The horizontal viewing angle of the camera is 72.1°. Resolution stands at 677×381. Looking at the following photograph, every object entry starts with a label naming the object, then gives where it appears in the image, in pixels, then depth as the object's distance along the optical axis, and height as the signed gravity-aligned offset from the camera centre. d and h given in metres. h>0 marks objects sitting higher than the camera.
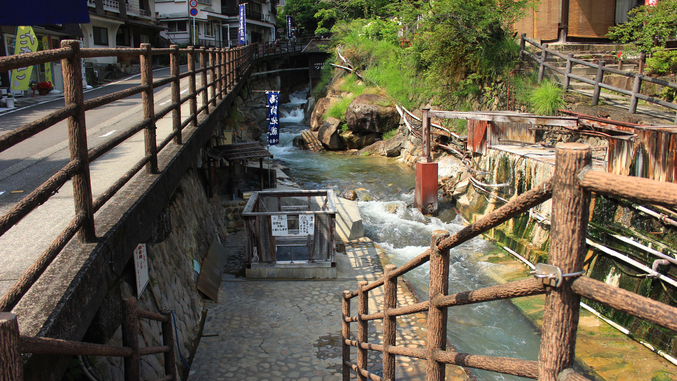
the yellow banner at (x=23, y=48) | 13.48 +1.67
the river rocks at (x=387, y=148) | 24.23 -2.50
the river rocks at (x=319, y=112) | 29.69 -0.71
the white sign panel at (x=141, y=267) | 4.51 -1.63
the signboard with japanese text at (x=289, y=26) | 51.78 +8.34
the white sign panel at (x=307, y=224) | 9.50 -2.49
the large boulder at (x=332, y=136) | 26.84 -2.02
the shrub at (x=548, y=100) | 14.42 -0.03
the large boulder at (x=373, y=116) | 25.77 -0.85
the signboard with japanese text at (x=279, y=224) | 9.33 -2.43
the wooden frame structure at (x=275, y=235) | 9.39 -2.75
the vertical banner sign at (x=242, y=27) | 41.03 +6.46
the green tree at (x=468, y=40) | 18.05 +2.37
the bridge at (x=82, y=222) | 2.35 -0.89
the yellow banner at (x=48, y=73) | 18.69 +1.17
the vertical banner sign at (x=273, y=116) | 18.02 -0.57
